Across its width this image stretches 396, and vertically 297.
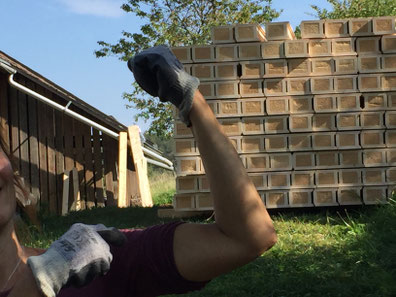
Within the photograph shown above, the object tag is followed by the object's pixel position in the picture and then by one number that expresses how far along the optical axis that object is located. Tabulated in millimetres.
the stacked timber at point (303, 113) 8656
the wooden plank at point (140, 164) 12969
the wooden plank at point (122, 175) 12680
